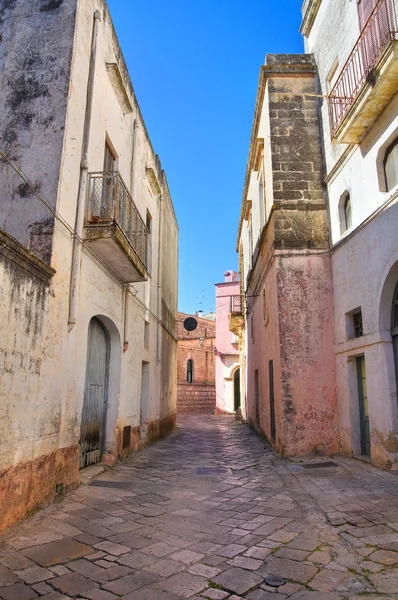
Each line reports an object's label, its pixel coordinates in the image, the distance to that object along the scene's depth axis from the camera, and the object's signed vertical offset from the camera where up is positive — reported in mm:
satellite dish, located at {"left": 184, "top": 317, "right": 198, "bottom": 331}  22980 +3578
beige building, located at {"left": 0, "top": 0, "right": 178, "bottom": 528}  4762 +2125
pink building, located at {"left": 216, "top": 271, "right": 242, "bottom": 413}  27609 +1536
